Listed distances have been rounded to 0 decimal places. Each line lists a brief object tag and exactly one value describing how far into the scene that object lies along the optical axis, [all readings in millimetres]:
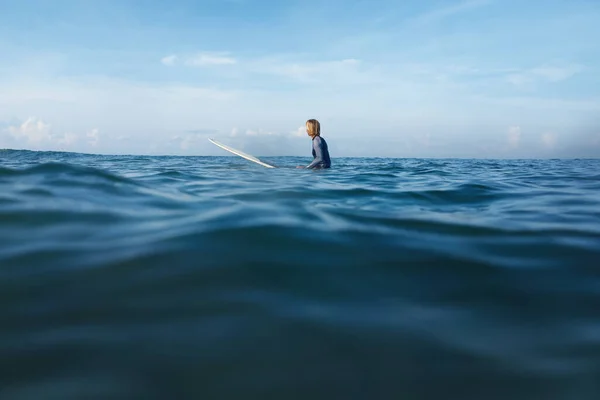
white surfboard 13703
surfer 12969
